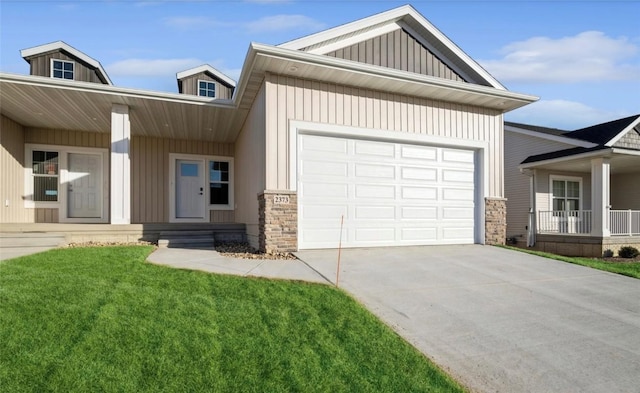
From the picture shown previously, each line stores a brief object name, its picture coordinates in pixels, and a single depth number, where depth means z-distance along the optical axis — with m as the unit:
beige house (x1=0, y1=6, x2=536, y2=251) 7.17
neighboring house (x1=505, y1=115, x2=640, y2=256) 11.48
